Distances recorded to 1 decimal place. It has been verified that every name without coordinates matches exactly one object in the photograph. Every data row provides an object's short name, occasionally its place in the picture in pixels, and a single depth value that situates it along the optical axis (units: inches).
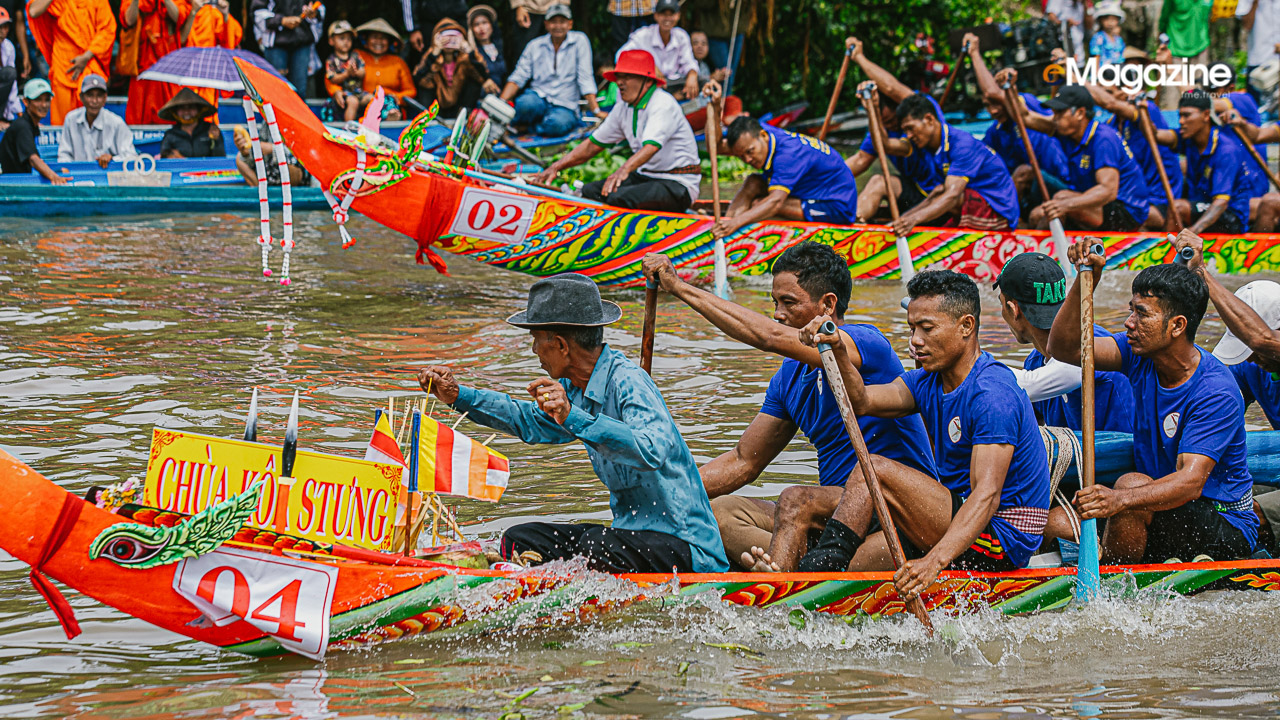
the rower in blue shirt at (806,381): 326.6
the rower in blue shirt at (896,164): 767.7
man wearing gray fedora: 290.4
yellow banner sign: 317.1
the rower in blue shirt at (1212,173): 776.3
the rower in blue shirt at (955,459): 306.3
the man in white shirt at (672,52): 1060.5
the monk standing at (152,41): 1040.7
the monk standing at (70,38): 1015.0
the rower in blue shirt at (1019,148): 778.2
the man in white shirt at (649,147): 724.7
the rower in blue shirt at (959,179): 737.6
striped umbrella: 891.2
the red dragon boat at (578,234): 629.9
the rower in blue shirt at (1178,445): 326.6
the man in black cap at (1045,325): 350.0
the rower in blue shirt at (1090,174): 746.8
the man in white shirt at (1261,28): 1150.3
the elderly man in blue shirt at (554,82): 1082.7
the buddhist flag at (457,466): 304.0
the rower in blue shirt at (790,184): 719.1
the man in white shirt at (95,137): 978.7
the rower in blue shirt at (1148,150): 787.4
